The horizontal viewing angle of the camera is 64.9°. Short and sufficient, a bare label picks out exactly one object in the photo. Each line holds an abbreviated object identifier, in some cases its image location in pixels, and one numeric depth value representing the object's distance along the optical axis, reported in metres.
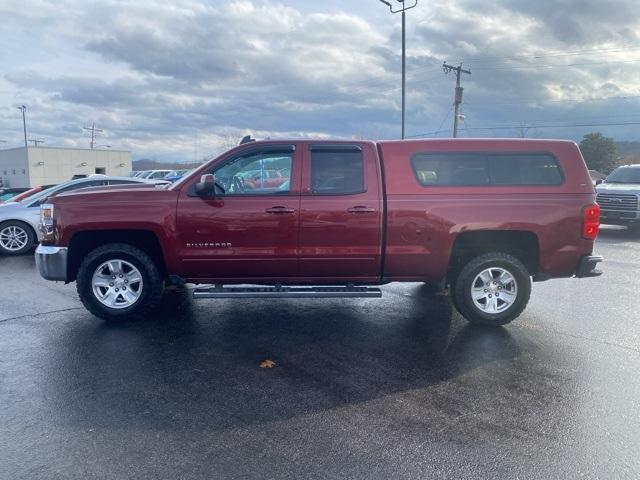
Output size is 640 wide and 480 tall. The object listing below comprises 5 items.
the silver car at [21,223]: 10.59
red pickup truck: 5.55
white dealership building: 58.97
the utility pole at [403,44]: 24.17
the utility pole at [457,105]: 32.13
